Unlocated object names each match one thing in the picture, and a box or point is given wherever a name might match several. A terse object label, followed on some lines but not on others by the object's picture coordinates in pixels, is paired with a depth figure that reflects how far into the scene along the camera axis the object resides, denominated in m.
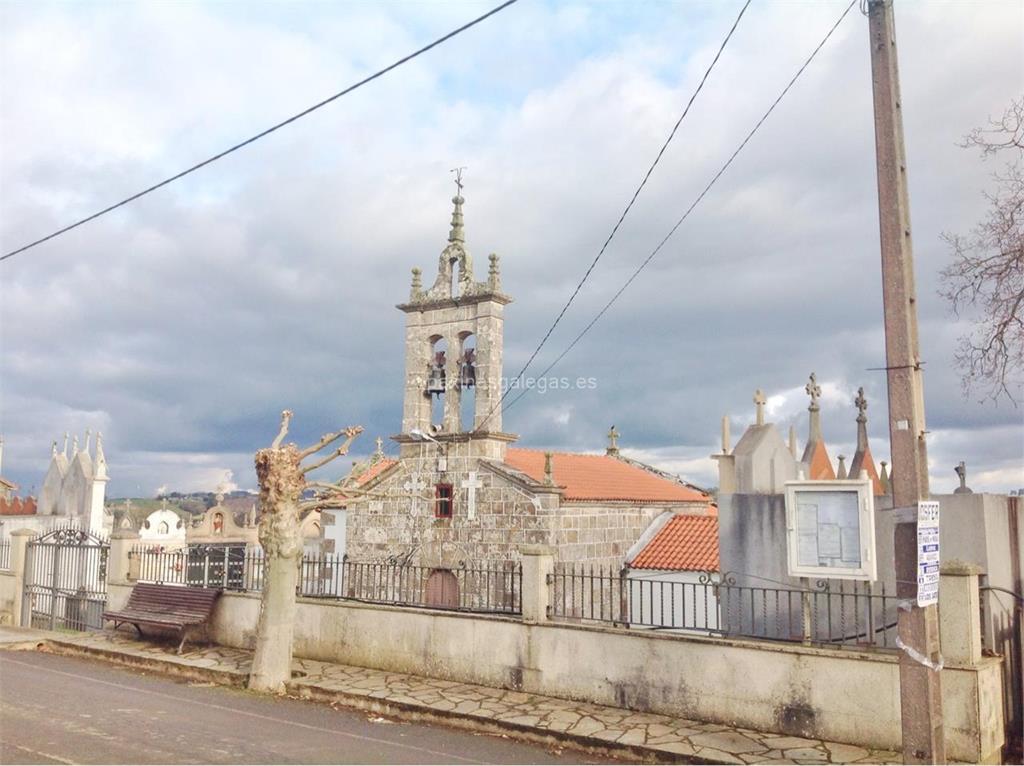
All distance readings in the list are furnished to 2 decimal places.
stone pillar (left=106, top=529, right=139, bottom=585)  15.67
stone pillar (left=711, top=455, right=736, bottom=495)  10.73
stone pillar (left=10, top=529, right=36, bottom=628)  17.70
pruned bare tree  11.24
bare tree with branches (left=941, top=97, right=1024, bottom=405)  9.73
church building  18.19
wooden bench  13.43
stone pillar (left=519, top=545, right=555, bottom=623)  10.65
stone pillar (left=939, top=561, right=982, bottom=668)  7.60
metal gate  16.61
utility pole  5.64
